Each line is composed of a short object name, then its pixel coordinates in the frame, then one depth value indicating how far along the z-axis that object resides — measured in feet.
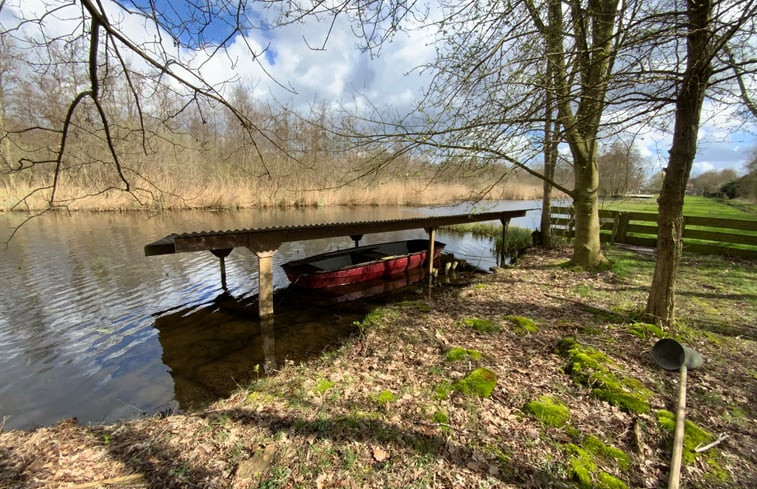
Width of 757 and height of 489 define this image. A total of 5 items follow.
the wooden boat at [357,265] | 29.22
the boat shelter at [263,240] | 19.71
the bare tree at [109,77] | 7.06
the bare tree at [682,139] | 11.62
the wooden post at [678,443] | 6.97
